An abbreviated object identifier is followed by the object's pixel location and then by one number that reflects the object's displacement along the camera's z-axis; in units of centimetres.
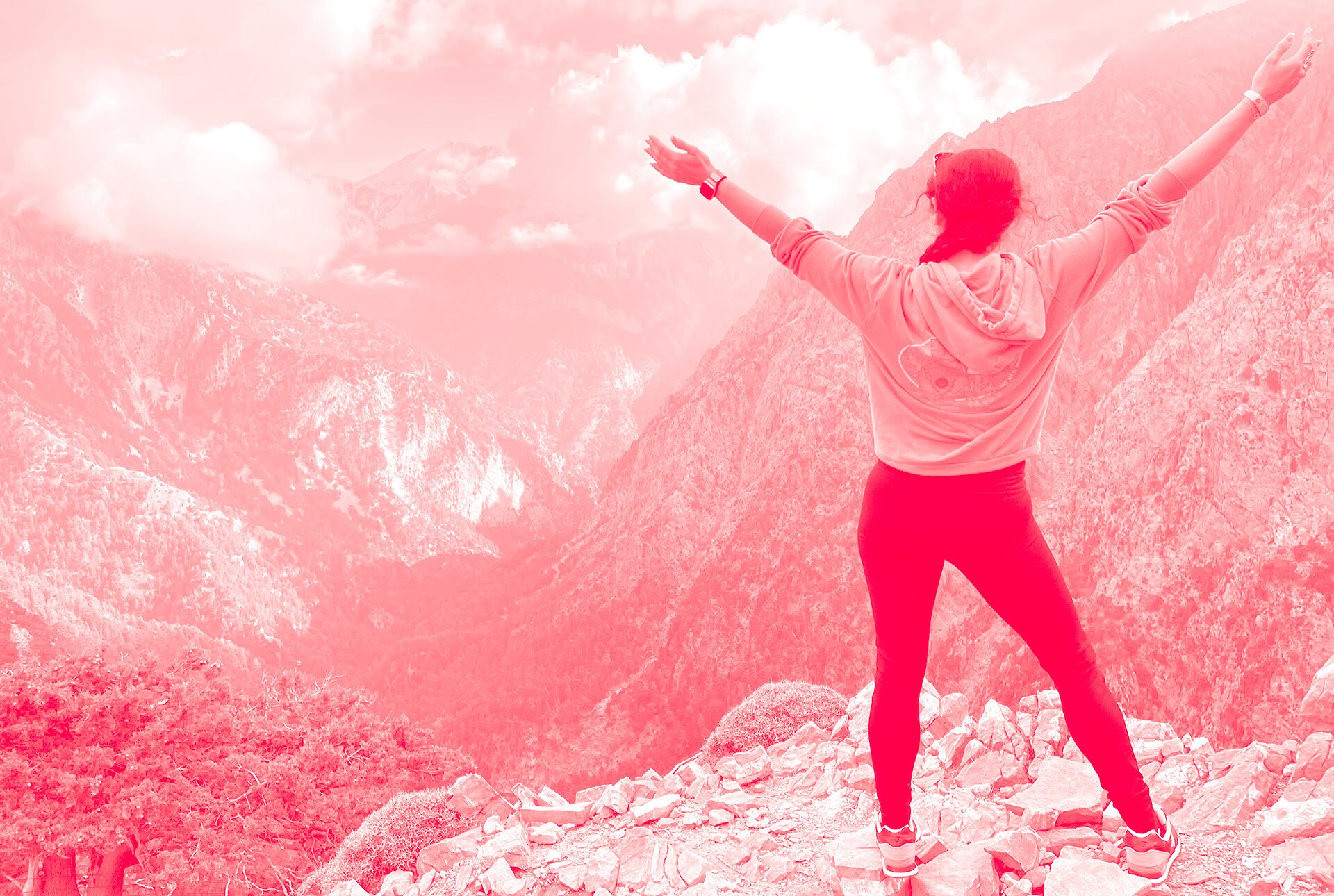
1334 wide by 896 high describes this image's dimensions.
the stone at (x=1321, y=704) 632
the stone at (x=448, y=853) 808
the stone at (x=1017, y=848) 540
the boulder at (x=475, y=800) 955
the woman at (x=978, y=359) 338
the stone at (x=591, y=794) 923
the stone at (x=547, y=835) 799
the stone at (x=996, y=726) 859
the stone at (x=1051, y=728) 824
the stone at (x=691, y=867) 670
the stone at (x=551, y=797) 964
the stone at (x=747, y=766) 956
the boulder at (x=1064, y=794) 597
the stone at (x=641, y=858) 687
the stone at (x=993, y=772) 775
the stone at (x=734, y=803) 838
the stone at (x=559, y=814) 852
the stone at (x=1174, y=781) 659
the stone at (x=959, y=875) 502
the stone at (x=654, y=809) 829
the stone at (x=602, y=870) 680
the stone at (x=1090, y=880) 455
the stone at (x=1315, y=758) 596
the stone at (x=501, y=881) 691
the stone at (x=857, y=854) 532
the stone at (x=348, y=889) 771
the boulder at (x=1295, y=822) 509
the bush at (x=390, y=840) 864
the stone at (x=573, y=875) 685
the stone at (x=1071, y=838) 557
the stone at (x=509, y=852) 735
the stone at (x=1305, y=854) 462
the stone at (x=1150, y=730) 827
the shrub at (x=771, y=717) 1156
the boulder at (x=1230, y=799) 582
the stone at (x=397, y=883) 783
